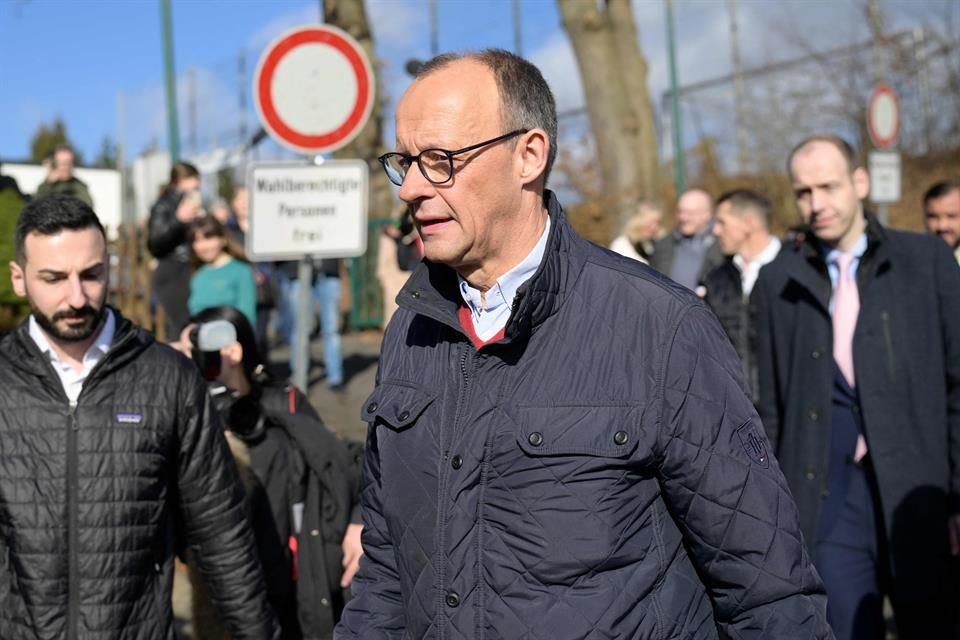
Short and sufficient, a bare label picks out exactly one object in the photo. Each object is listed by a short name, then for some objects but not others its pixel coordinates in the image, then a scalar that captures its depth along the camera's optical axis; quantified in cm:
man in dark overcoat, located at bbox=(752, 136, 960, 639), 456
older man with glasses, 232
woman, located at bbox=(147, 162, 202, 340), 1054
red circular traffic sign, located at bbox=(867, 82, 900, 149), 1273
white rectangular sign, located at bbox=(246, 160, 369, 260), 670
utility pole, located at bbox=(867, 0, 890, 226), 2344
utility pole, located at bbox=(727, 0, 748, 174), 2512
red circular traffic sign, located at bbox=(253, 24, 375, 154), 679
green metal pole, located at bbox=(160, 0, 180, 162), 1822
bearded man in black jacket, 362
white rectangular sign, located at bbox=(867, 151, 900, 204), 1277
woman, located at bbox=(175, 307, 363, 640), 462
